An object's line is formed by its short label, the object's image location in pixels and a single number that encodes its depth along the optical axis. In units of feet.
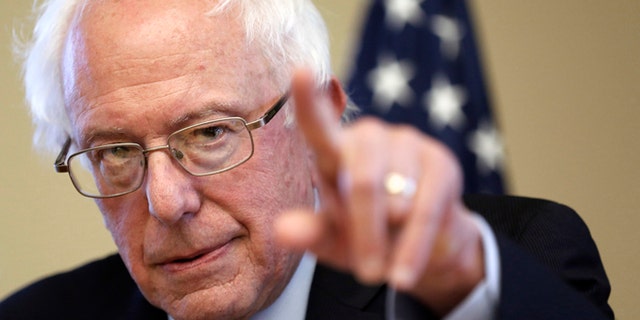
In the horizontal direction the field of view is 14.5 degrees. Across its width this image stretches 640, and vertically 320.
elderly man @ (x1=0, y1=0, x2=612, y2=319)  5.19
